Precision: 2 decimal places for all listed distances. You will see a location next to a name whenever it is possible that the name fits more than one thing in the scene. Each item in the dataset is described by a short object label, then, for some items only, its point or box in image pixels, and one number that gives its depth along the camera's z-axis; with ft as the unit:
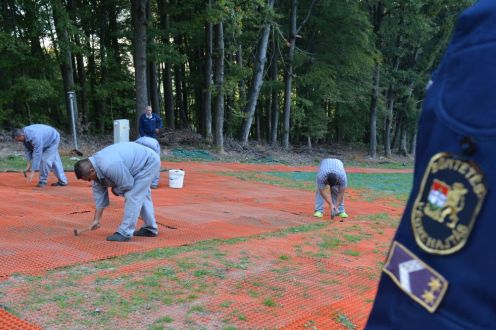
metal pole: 48.21
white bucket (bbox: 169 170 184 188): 33.86
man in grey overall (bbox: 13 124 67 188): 29.40
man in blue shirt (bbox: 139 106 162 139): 39.01
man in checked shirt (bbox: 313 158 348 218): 26.59
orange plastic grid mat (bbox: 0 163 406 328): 15.39
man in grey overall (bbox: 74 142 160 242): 17.39
